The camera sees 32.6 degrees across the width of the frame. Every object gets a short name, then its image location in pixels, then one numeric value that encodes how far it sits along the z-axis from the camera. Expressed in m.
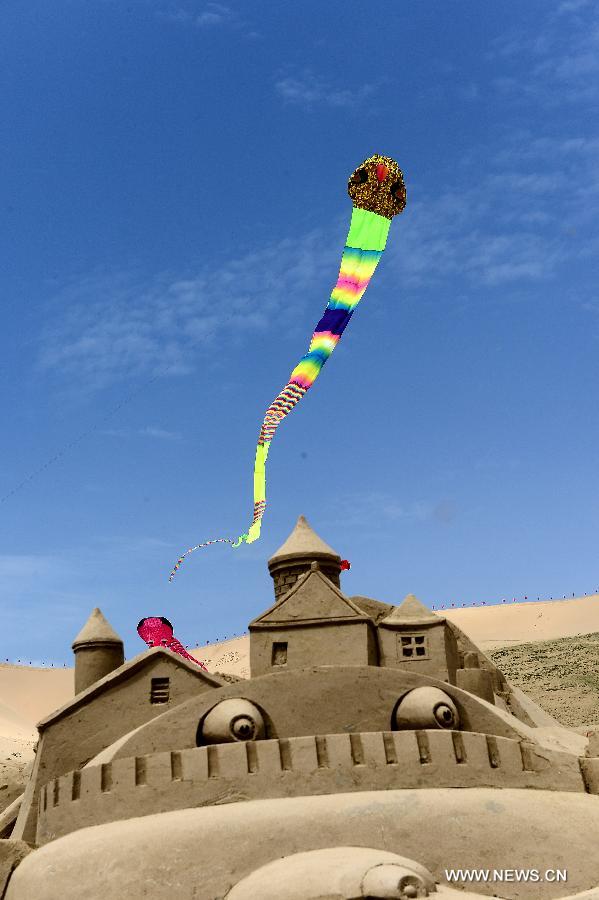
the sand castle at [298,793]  17.30
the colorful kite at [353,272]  34.06
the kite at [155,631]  35.22
